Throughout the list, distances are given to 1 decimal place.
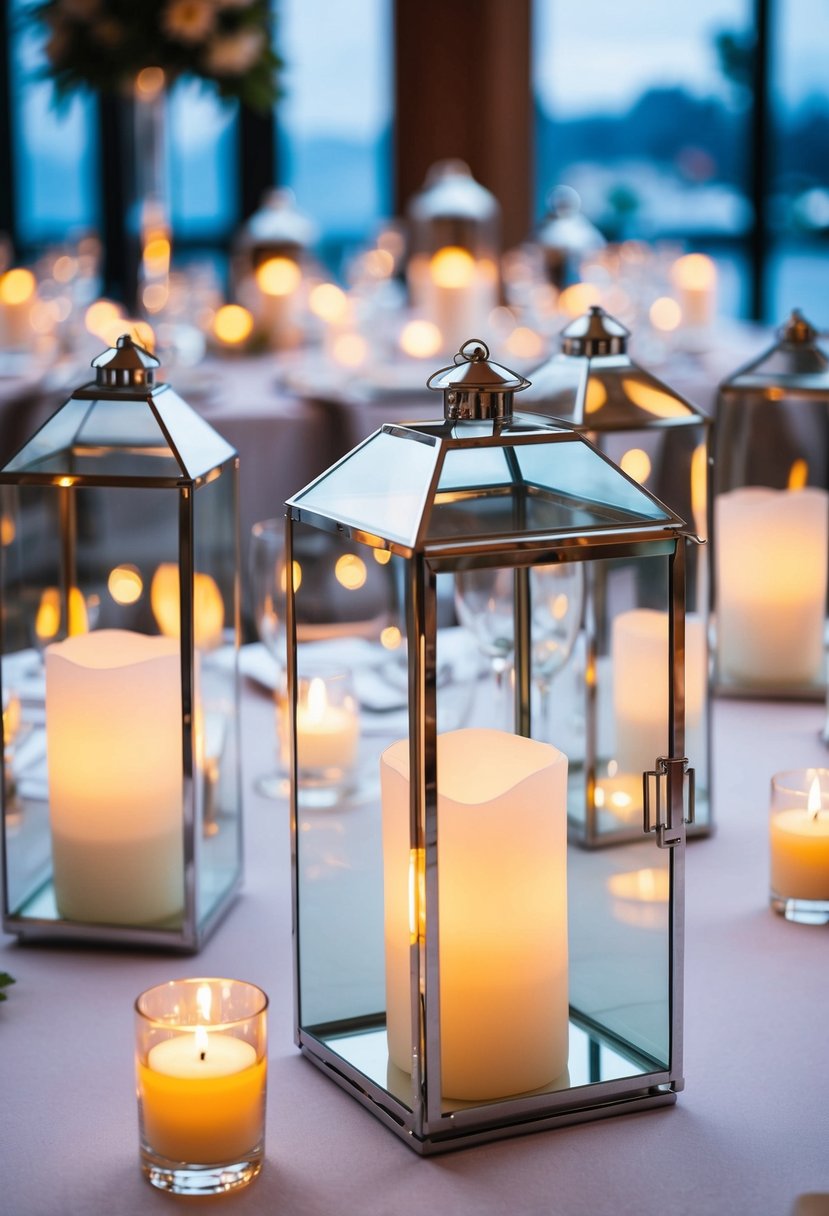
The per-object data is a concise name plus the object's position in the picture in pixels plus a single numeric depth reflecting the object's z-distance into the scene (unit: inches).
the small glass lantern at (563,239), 163.1
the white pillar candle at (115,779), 62.5
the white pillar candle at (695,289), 154.1
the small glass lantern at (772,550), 78.2
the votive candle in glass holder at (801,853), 64.3
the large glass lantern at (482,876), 54.4
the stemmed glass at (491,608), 65.4
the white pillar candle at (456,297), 152.2
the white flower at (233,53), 152.6
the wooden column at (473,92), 248.4
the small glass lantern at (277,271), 155.2
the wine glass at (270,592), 72.1
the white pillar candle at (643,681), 64.7
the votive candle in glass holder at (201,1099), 54.1
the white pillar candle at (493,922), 55.6
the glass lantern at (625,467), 67.2
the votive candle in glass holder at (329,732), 69.1
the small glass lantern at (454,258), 152.4
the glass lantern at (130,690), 62.4
